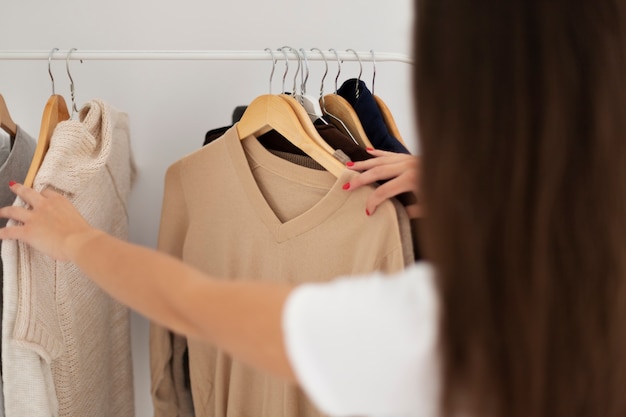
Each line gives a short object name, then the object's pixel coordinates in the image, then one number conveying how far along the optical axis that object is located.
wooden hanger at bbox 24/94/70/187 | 0.80
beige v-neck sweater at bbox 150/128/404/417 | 0.83
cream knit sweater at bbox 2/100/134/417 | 0.76
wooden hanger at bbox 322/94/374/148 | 0.92
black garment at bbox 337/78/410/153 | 0.93
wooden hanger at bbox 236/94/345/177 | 0.83
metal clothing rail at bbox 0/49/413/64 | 0.86
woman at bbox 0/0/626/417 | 0.49
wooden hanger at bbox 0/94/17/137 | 0.87
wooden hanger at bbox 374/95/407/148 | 0.96
